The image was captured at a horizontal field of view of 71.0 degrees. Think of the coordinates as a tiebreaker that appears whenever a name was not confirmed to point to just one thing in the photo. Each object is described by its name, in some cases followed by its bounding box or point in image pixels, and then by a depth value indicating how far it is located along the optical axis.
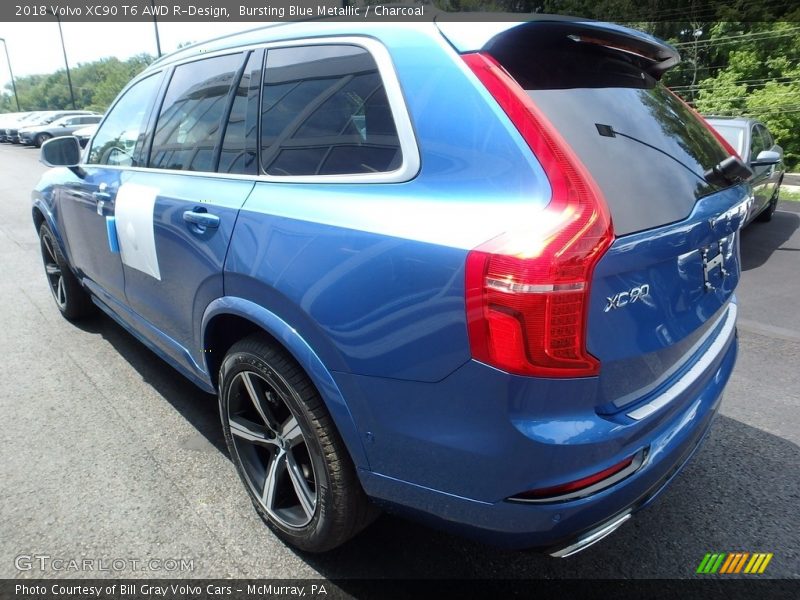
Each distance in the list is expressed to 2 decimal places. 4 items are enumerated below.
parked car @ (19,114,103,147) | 28.55
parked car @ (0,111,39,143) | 34.56
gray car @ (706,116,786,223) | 6.75
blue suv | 1.40
